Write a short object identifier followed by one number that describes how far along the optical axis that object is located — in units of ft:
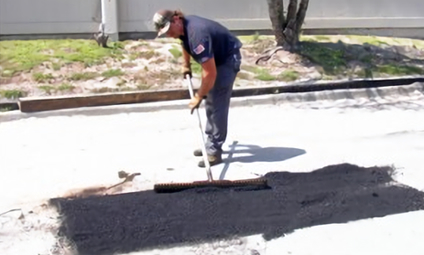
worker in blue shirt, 17.76
